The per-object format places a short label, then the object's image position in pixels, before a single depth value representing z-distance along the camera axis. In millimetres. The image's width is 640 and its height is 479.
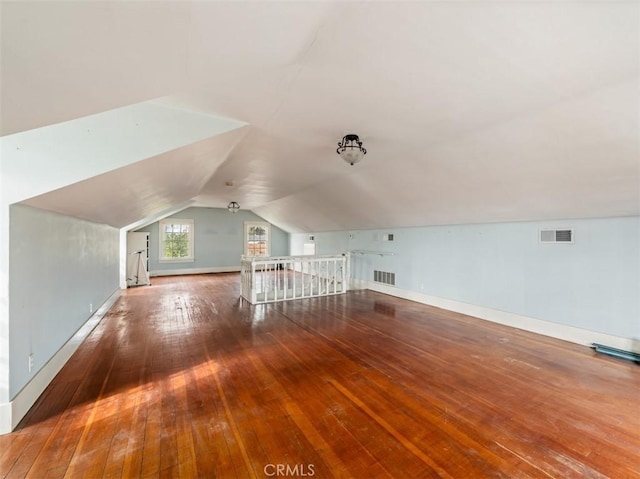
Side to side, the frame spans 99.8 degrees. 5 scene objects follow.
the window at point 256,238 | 10867
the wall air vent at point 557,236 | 3695
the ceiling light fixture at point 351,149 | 2762
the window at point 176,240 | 9328
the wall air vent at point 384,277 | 6484
